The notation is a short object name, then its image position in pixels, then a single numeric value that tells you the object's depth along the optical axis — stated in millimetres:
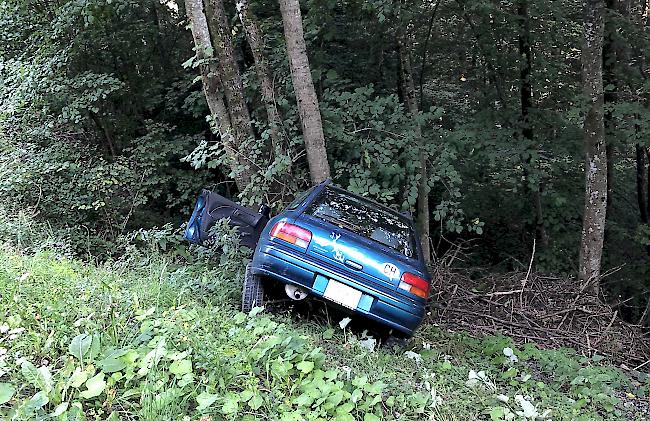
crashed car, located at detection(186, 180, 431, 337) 4773
